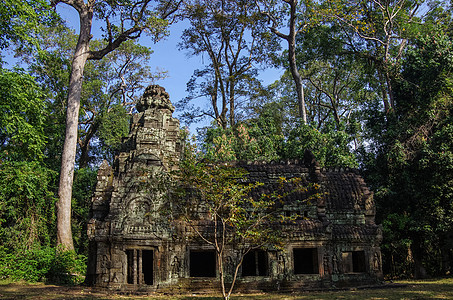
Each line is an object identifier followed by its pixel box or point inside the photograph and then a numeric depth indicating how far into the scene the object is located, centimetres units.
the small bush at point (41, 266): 1470
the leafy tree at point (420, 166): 1669
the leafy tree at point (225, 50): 2828
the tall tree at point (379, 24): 2198
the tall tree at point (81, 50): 1705
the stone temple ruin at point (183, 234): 1229
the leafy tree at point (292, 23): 2366
